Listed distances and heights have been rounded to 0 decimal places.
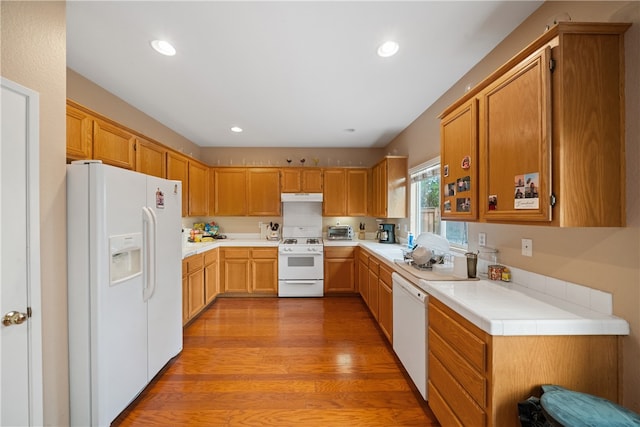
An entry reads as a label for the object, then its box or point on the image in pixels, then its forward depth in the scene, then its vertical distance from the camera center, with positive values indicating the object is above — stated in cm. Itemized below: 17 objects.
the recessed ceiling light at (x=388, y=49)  177 +117
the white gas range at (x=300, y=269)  402 -92
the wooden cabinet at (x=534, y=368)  109 -69
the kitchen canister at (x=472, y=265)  181 -39
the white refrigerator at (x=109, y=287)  152 -49
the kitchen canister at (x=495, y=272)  172 -42
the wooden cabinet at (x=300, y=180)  436 +55
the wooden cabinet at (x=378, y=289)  255 -92
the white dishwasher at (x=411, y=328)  173 -90
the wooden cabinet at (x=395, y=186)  362 +37
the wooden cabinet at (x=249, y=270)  402 -93
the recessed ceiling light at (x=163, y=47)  176 +118
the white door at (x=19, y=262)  118 -24
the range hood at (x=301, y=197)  426 +25
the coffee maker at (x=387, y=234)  403 -36
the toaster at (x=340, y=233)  443 -38
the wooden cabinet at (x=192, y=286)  293 -92
